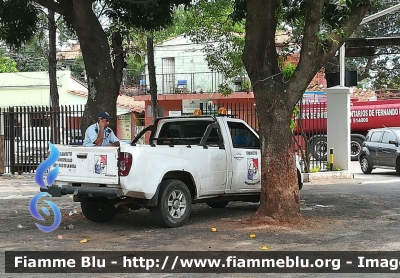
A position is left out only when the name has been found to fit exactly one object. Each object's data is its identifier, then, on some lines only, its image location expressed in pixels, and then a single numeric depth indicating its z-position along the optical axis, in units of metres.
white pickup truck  8.98
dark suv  20.36
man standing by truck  10.02
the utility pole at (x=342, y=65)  19.78
